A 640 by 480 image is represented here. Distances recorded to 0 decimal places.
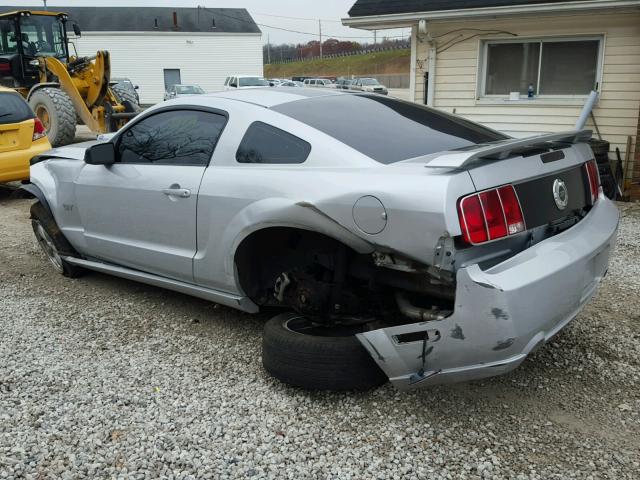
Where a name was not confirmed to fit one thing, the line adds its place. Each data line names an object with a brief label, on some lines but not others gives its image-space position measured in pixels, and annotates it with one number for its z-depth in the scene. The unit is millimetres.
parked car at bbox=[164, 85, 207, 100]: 29172
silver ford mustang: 2576
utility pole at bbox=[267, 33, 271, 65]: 81088
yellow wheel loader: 12688
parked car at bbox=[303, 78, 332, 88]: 40569
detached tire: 3014
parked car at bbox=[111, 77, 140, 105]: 16562
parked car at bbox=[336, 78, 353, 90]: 39150
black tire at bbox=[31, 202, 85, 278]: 4957
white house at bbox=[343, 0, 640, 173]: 8500
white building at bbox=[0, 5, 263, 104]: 39438
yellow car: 8188
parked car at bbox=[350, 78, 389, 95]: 40209
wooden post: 8039
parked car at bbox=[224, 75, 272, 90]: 28950
